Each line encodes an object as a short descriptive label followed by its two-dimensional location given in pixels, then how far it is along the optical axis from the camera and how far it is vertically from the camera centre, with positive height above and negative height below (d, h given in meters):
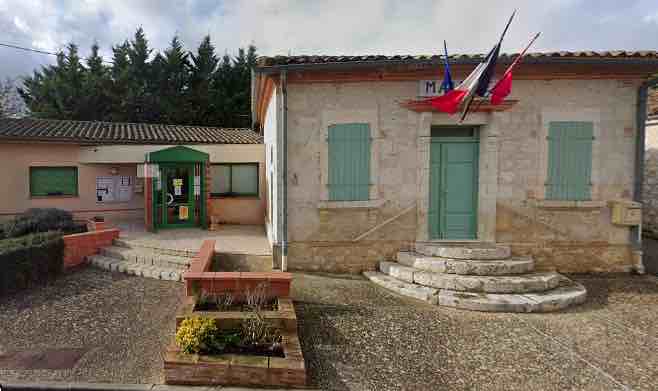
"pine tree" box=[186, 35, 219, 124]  21.67 +6.86
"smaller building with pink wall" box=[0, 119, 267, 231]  9.80 +0.25
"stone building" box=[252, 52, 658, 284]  6.40 +0.38
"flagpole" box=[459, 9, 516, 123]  4.92 +2.21
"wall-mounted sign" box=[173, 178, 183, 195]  9.80 -0.05
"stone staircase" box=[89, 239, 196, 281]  6.57 -1.64
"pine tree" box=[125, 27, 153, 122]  20.50 +6.77
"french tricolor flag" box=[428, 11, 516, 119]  4.93 +1.54
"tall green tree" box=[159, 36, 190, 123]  21.08 +6.84
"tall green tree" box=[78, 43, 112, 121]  20.11 +5.21
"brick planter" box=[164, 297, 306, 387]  3.23 -1.81
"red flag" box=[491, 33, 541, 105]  5.19 +1.55
